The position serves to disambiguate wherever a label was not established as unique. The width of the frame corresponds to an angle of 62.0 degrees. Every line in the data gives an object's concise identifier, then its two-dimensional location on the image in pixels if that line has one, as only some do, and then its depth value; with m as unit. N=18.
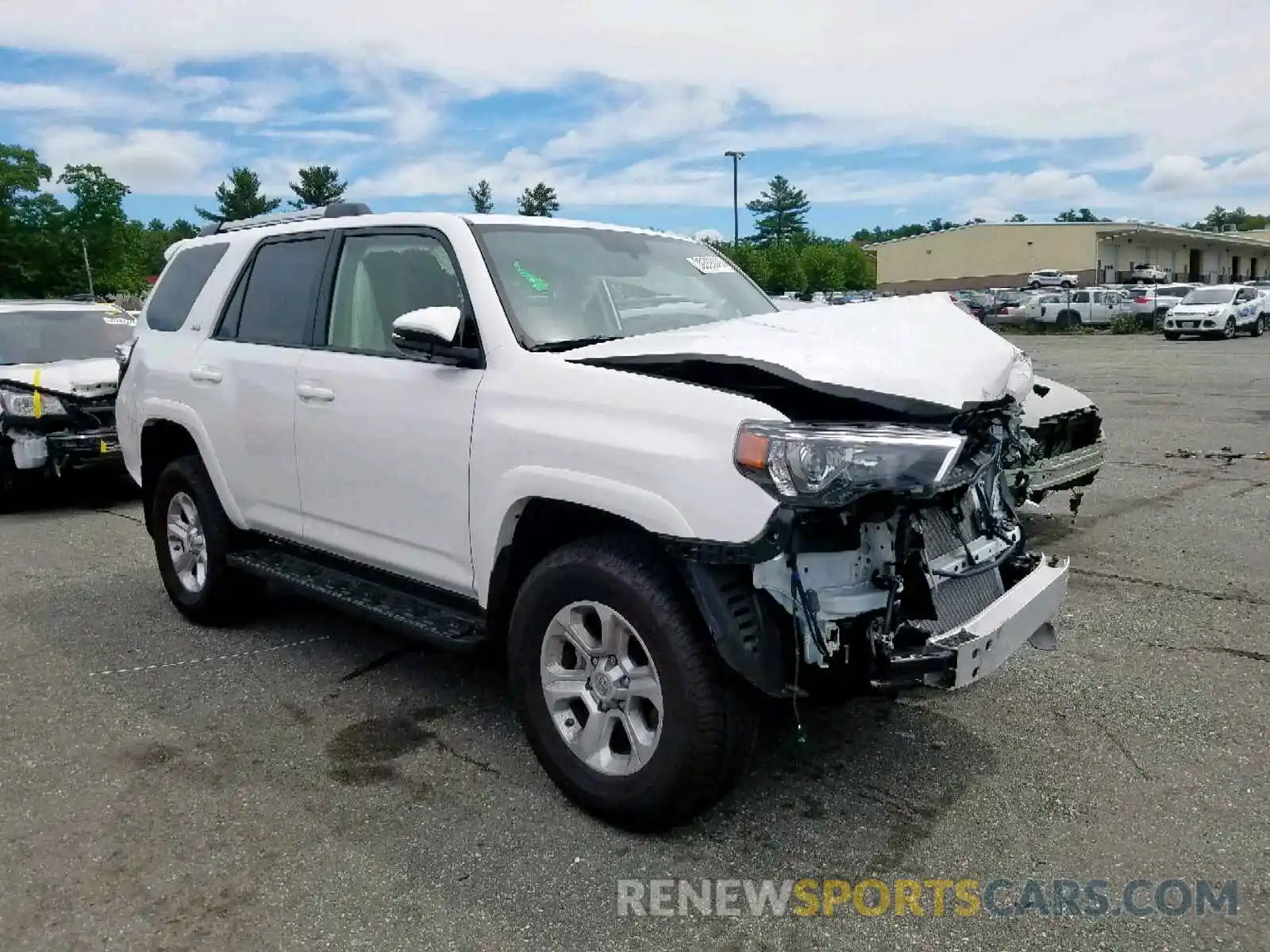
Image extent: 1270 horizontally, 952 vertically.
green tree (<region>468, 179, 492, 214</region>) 80.29
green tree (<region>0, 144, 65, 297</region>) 46.44
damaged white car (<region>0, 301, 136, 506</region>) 8.69
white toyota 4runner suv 2.99
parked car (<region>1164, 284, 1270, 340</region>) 31.77
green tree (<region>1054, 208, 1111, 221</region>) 117.38
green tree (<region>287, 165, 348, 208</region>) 71.81
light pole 52.41
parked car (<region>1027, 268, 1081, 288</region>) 54.75
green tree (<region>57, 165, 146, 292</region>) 46.81
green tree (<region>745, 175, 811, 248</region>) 110.06
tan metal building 65.19
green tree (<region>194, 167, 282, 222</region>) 75.06
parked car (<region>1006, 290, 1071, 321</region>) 40.75
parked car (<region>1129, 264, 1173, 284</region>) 59.47
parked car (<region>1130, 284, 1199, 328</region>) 38.44
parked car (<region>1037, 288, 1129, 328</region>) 39.75
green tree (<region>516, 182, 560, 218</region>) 84.41
